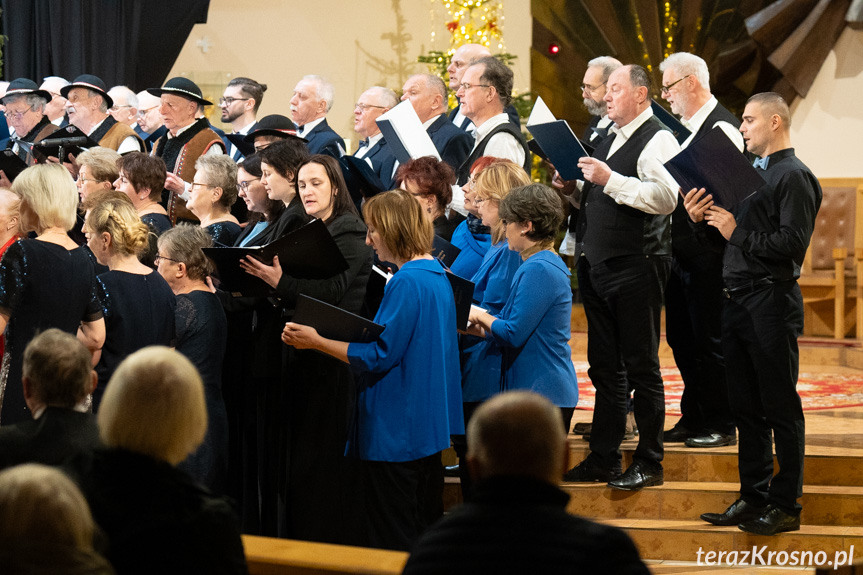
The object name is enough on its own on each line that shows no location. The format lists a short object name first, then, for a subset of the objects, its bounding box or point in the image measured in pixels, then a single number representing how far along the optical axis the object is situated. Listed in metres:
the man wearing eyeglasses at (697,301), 9.52
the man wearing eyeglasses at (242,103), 12.80
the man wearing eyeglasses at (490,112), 9.63
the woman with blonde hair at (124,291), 6.94
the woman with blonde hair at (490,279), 7.82
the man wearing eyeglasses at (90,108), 13.30
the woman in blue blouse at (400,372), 6.33
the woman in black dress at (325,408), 7.55
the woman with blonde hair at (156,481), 3.52
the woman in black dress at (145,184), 8.77
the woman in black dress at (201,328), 7.21
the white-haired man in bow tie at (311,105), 12.42
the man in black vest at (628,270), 8.40
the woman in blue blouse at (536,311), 7.27
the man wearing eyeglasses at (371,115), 11.62
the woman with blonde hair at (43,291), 6.62
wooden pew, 3.58
